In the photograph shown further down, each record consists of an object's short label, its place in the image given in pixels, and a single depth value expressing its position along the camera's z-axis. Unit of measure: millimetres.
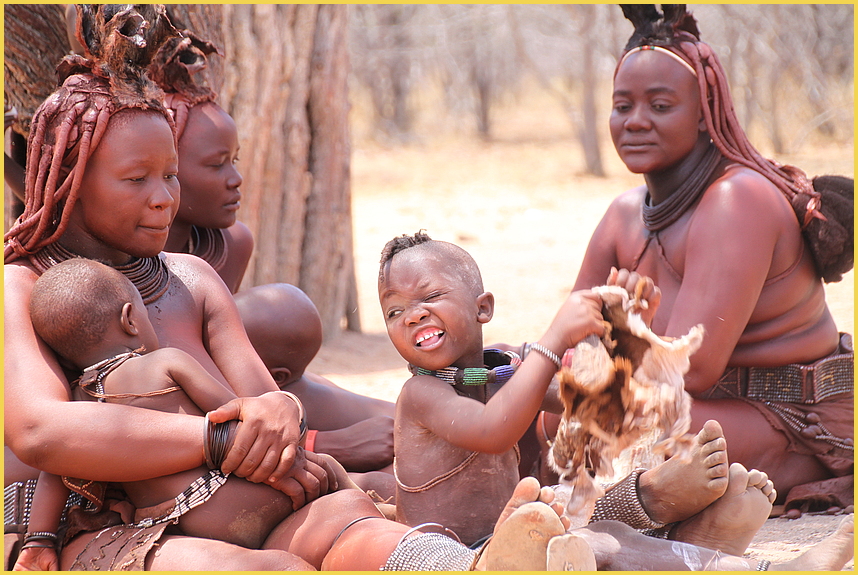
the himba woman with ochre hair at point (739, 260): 7180
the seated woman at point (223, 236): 7895
